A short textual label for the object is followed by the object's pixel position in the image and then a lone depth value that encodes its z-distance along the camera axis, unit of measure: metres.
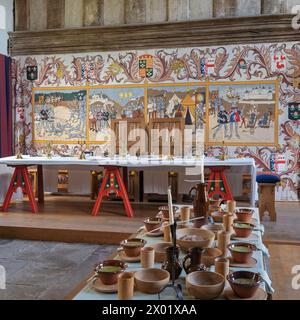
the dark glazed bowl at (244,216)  2.78
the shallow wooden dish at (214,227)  2.54
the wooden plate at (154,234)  2.48
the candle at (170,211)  1.80
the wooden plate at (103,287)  1.67
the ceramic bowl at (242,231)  2.44
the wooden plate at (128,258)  2.03
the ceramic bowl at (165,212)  2.80
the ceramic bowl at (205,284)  1.58
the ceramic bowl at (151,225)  2.55
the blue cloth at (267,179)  5.41
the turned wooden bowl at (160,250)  2.04
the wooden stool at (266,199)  5.30
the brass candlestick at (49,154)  6.19
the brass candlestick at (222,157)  5.71
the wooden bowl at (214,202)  3.27
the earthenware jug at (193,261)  1.85
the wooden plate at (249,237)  2.41
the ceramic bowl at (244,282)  1.59
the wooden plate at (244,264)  1.96
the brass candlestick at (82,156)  6.02
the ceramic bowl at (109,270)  1.72
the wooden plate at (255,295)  1.61
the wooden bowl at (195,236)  2.16
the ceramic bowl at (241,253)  2.00
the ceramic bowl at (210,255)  1.98
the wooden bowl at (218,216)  2.82
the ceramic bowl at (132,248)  2.08
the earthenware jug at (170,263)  1.82
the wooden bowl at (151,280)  1.65
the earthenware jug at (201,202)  2.69
